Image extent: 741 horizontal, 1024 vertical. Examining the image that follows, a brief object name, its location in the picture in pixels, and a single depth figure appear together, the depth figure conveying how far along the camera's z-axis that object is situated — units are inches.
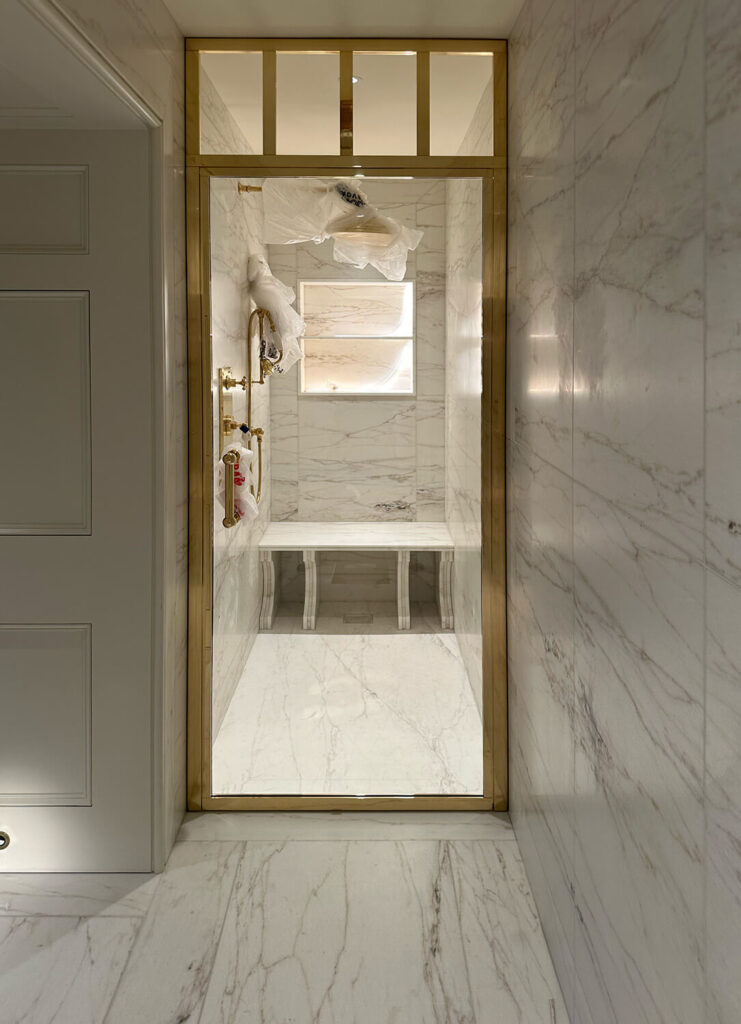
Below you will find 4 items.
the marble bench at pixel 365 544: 104.7
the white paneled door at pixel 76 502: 88.8
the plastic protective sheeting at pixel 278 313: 102.7
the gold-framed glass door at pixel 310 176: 101.5
